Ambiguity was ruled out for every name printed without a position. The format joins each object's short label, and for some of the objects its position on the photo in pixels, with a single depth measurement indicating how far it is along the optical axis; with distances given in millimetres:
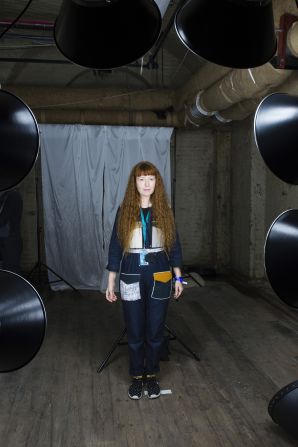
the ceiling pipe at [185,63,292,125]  2701
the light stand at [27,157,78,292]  5467
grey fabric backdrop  5074
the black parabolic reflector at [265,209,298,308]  1263
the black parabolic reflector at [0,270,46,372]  1088
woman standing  2514
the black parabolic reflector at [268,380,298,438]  1980
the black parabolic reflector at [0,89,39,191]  1070
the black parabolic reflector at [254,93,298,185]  1241
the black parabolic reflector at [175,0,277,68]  1147
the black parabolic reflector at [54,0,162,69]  1134
